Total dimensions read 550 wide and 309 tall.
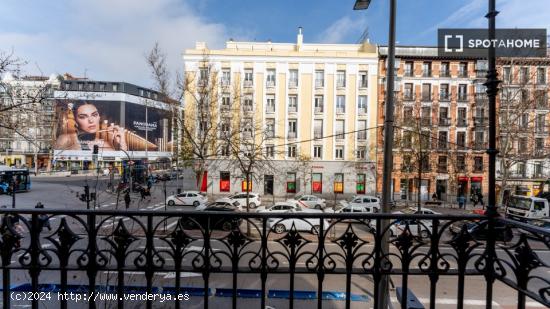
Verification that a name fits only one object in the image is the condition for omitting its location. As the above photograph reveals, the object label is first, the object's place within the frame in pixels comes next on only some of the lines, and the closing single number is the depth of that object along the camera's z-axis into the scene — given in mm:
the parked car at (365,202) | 21853
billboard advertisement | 54938
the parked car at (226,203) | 19516
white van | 18125
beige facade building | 29234
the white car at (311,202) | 22781
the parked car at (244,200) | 22922
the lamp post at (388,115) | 4844
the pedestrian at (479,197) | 25647
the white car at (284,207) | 18069
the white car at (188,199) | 23500
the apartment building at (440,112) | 27161
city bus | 23109
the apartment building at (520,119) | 16578
